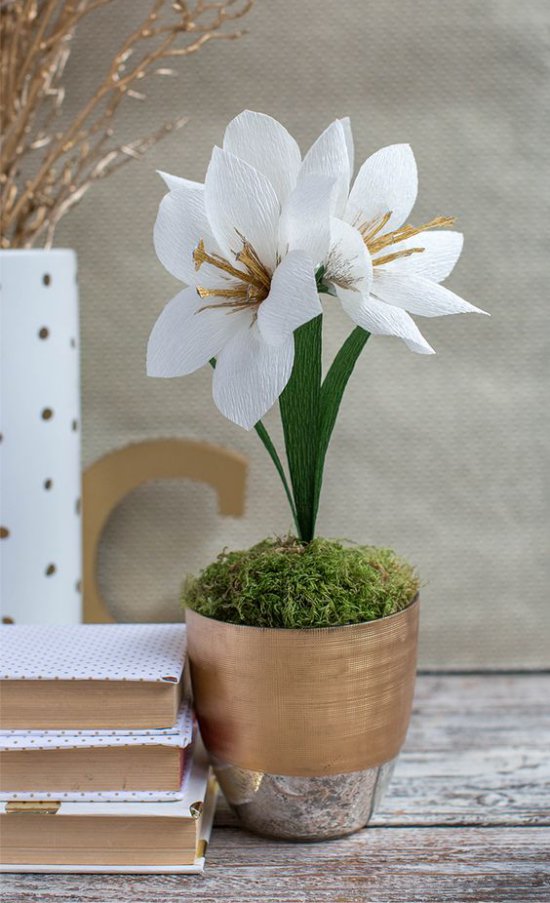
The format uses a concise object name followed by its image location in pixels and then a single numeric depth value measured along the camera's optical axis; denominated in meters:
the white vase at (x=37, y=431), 1.22
